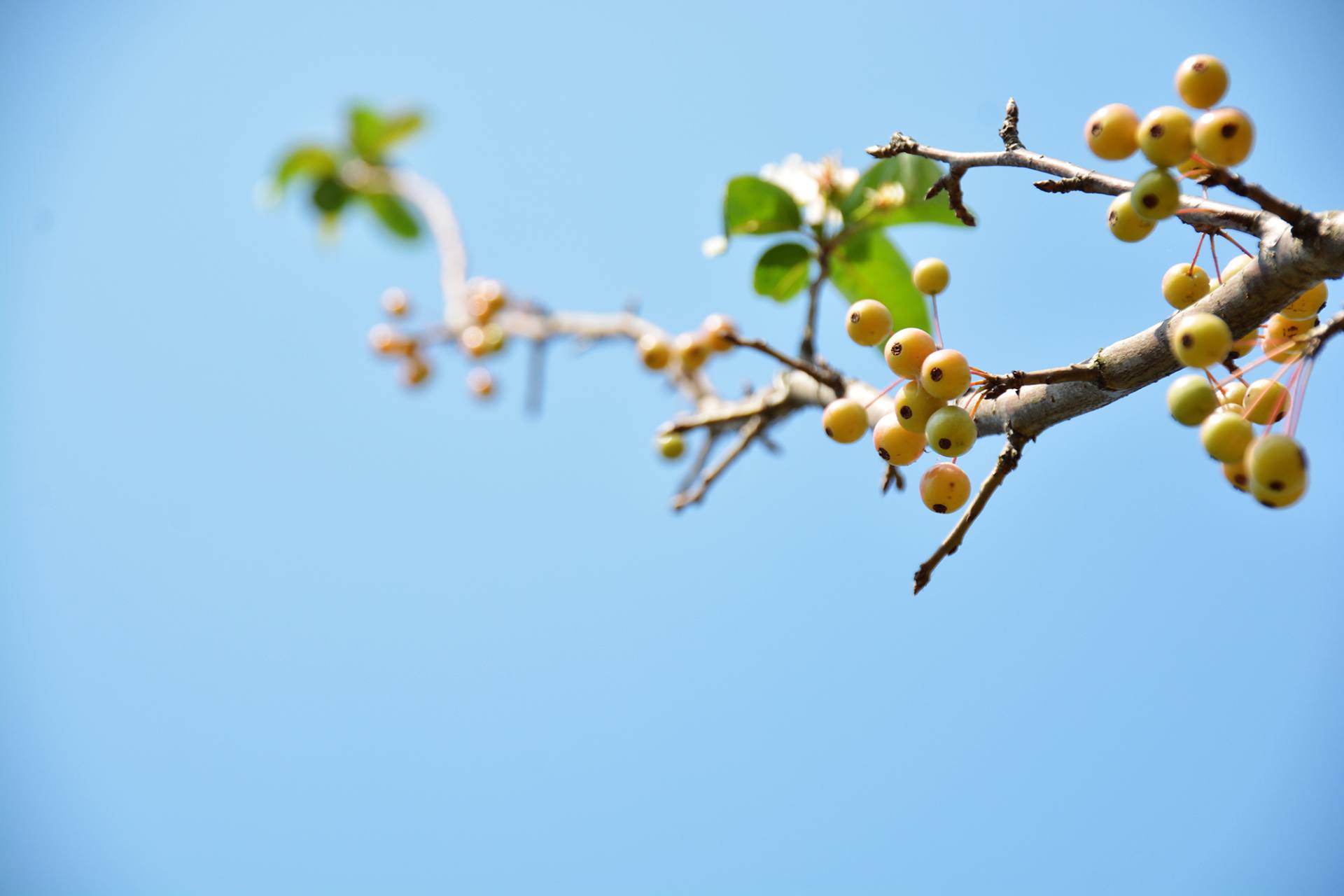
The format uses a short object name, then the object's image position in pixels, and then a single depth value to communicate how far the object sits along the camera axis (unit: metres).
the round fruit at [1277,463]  0.87
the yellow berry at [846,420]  0.95
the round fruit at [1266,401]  0.91
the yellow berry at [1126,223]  0.90
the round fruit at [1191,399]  0.88
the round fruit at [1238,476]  0.89
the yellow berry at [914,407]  0.91
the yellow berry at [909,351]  0.92
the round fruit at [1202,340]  0.88
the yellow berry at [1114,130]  0.90
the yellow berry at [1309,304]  0.91
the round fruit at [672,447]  1.29
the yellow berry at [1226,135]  0.88
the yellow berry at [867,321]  0.95
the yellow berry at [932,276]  0.96
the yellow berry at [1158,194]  0.89
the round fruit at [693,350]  1.35
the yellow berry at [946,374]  0.90
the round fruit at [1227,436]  0.88
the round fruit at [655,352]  1.41
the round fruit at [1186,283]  0.92
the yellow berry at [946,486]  0.92
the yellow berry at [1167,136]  0.88
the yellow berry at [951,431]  0.90
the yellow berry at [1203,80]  0.89
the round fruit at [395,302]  3.35
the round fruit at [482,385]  3.18
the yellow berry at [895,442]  0.92
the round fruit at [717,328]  1.31
